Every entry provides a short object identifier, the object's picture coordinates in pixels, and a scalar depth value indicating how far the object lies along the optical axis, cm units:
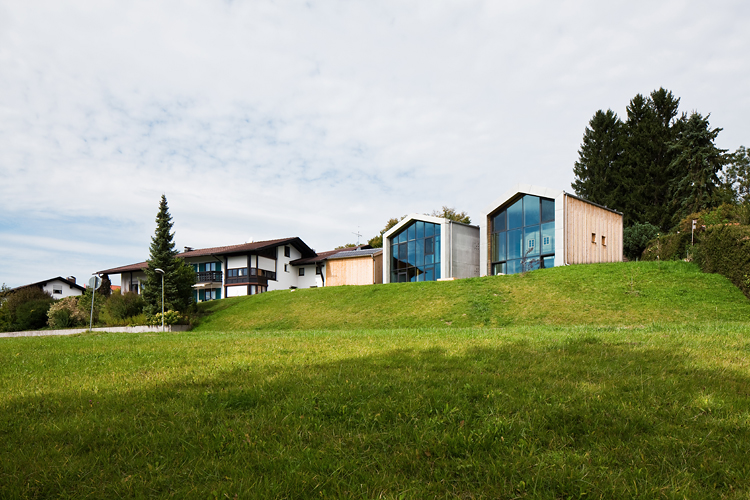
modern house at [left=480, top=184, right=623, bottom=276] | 2939
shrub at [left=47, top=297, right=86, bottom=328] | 3388
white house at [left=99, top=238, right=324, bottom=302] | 4747
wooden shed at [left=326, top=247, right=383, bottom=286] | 4347
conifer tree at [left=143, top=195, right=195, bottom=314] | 3309
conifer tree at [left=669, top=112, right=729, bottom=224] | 4716
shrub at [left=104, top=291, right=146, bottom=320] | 3141
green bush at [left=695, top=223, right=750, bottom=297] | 2022
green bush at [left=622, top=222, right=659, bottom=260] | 4434
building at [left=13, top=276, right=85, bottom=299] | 6054
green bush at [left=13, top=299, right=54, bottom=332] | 3638
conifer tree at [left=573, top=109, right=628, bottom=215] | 5650
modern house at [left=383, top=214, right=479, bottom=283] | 3562
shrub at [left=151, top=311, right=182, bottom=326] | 2906
